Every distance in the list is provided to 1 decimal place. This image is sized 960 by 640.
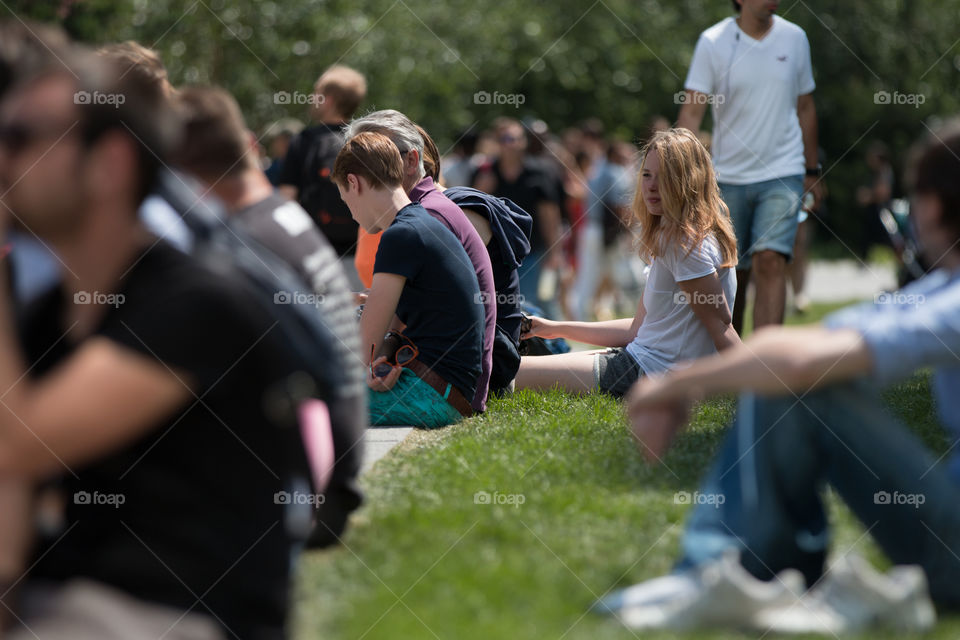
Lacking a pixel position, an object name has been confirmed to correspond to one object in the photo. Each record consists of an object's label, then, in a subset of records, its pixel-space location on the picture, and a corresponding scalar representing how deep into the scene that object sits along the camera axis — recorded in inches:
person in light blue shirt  203.8
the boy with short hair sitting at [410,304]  392.5
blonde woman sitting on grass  398.9
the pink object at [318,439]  233.8
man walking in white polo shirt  510.9
